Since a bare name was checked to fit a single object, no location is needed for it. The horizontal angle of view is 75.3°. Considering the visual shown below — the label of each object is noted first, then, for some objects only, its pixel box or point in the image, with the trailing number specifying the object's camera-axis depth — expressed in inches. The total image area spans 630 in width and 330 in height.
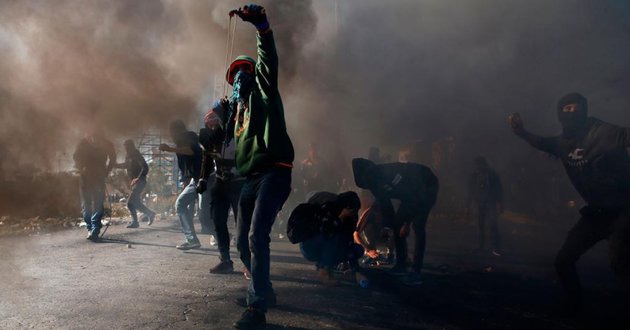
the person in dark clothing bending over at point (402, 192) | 166.1
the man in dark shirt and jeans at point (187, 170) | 198.2
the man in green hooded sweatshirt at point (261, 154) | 98.5
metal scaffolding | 283.9
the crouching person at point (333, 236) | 148.8
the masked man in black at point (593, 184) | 111.7
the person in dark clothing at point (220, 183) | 147.1
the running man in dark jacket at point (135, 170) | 286.2
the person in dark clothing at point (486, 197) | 257.1
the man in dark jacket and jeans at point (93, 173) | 233.8
